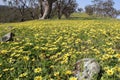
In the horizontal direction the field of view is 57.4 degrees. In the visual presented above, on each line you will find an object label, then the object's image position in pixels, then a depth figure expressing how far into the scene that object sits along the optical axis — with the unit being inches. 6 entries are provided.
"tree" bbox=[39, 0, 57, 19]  620.9
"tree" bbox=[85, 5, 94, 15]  1451.3
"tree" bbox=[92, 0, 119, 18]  1349.4
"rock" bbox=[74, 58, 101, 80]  87.1
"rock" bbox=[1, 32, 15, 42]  169.5
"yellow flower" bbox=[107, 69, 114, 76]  82.8
